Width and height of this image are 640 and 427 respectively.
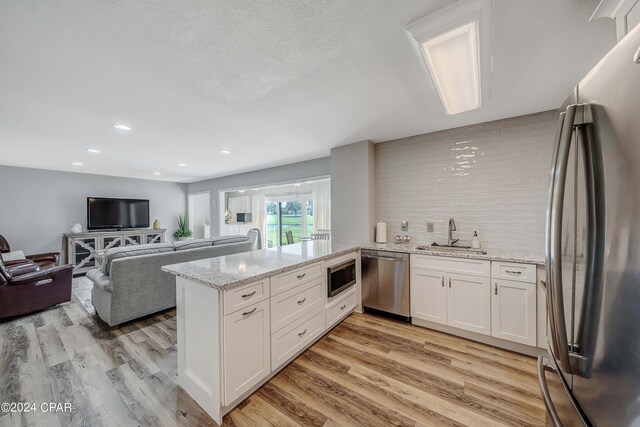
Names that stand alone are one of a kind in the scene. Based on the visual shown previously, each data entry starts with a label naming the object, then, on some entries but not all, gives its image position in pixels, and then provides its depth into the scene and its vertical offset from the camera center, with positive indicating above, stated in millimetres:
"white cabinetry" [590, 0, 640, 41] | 884 +785
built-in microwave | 2513 -746
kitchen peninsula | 1521 -795
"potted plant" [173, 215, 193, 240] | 7112 -508
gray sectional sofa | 2615 -763
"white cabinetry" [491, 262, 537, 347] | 2170 -874
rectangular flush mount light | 1415 +1016
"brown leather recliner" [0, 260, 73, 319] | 2848 -933
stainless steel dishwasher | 2811 -885
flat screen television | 5637 +20
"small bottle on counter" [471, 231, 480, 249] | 2793 -381
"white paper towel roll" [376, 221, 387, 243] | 3363 -302
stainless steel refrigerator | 501 -105
